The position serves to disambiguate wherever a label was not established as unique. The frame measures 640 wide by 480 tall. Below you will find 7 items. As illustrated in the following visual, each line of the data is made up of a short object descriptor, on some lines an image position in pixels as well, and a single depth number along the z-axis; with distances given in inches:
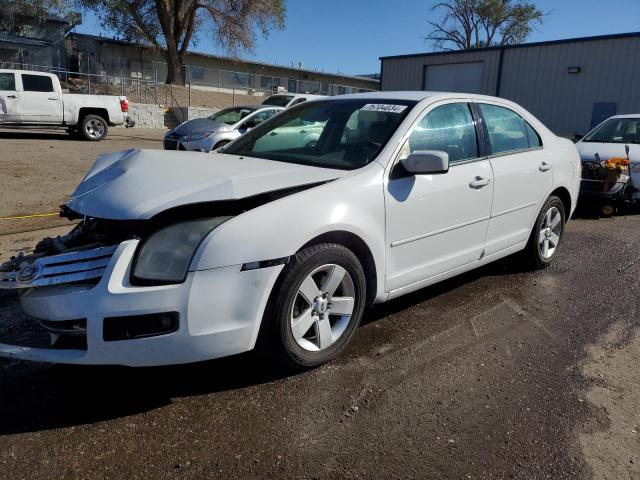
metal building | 714.8
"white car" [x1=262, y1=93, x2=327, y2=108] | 637.3
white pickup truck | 628.4
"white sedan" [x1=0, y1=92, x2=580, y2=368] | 98.2
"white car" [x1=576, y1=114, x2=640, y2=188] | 311.6
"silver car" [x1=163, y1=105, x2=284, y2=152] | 476.7
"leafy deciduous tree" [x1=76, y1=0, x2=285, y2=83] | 1298.0
